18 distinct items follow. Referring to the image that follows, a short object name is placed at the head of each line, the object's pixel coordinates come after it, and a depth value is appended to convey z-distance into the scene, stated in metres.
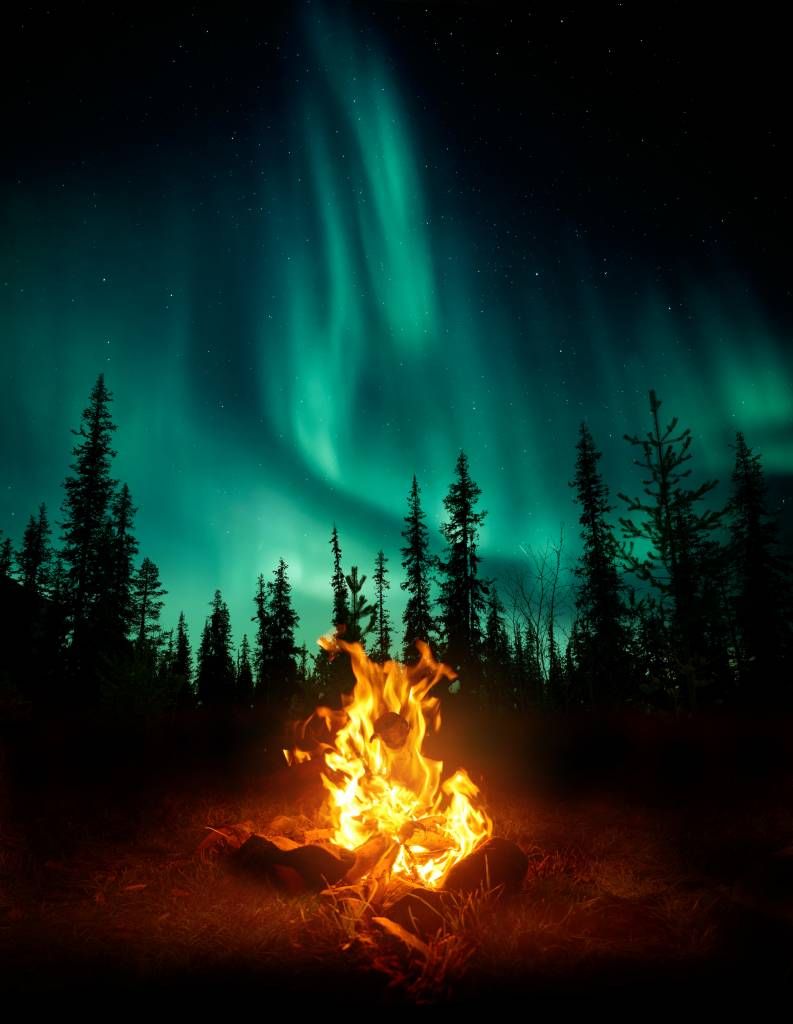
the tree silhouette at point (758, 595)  29.38
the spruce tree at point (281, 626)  51.00
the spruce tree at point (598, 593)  26.86
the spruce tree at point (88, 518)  27.94
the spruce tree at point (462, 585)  30.77
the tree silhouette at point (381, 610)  56.88
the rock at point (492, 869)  5.32
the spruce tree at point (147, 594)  49.59
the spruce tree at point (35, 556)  44.38
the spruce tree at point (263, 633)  53.22
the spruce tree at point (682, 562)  16.53
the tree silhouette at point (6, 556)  47.23
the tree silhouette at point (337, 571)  48.16
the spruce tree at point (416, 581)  37.59
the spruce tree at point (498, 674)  15.36
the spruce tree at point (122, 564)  30.38
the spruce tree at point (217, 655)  52.79
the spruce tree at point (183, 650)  65.56
